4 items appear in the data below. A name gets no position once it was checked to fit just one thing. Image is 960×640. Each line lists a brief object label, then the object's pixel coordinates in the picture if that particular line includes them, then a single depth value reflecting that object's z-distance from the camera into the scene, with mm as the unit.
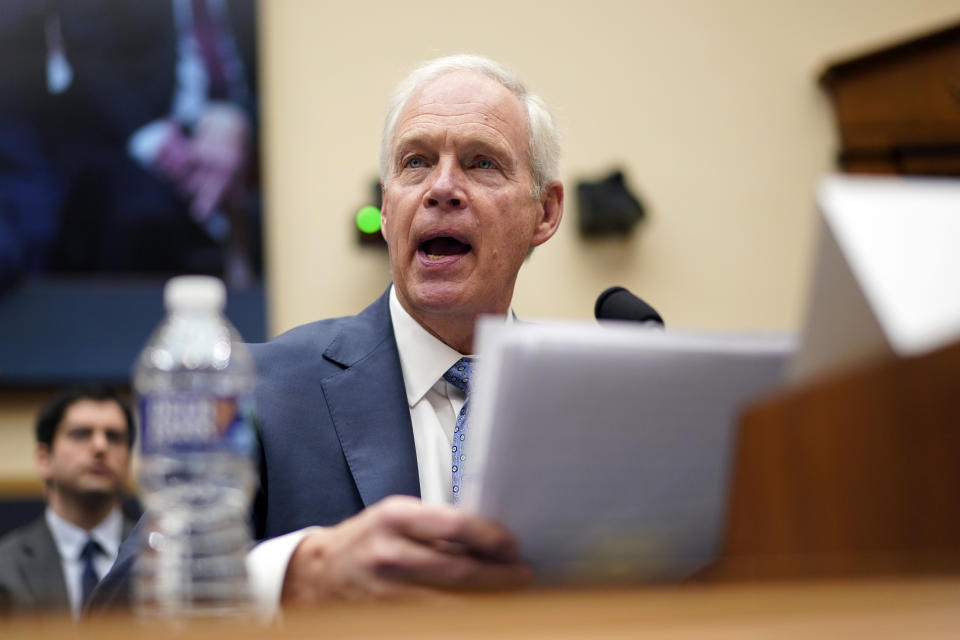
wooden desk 900
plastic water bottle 1218
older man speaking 1824
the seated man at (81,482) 2556
